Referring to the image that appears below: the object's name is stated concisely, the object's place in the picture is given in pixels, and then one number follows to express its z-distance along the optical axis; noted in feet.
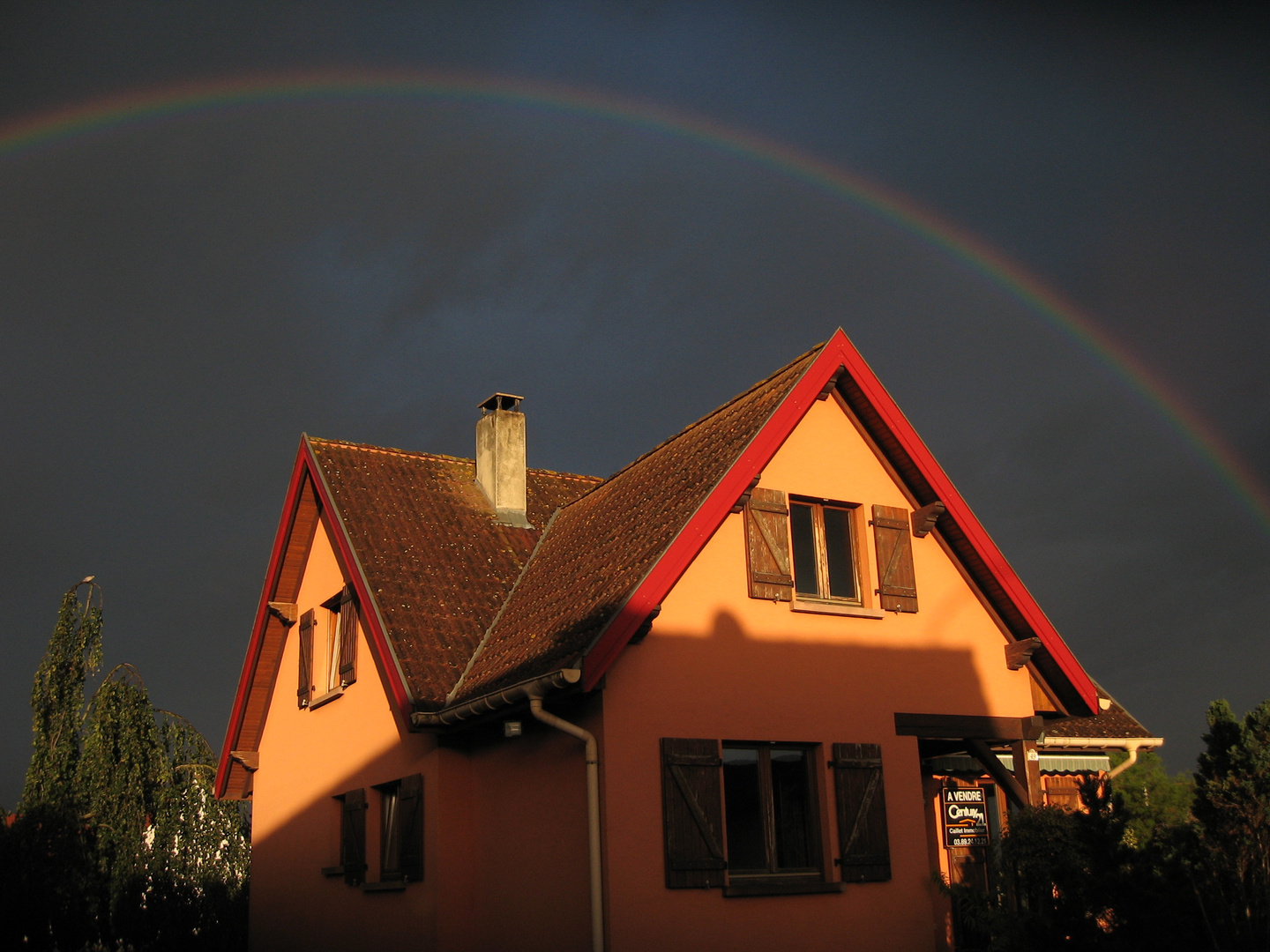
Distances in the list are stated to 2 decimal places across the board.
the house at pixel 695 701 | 36.11
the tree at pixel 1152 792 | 60.54
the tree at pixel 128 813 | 60.39
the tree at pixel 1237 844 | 29.81
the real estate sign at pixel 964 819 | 48.65
